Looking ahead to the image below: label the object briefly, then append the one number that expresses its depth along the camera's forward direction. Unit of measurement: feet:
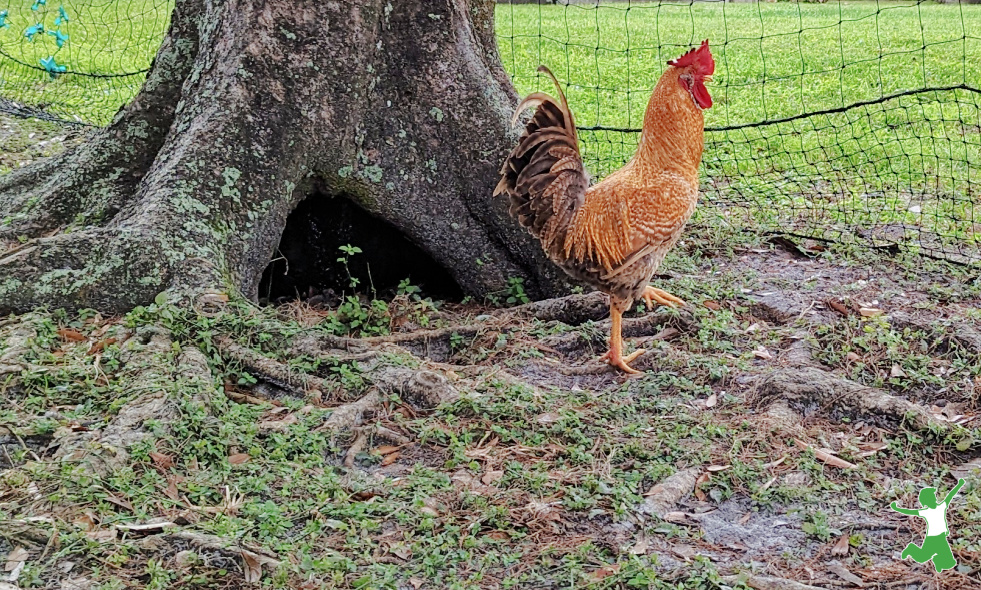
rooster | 15.08
